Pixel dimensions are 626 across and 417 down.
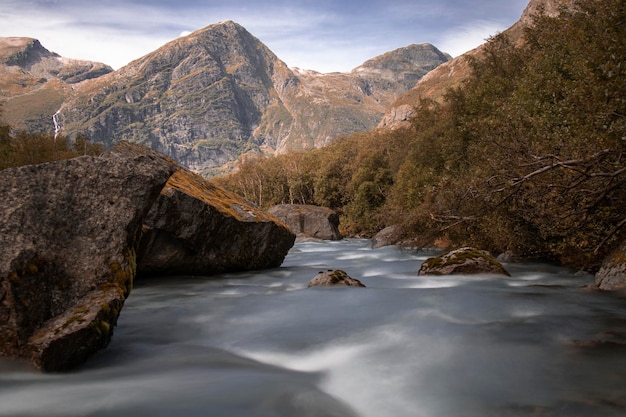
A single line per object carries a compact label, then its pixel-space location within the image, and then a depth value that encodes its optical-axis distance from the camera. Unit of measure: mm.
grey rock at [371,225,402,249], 32362
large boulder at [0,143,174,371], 5594
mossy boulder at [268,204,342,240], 45062
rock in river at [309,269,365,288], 13688
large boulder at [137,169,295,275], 12570
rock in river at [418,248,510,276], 15375
